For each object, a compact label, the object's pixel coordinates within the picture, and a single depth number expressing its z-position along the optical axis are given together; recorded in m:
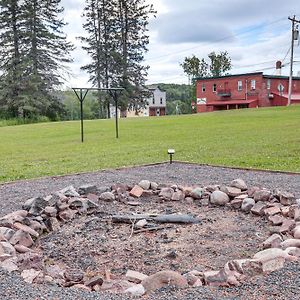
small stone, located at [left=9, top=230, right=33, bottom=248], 2.30
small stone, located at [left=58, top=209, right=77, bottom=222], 2.78
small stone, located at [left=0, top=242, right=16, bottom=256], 2.02
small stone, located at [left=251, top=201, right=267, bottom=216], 2.77
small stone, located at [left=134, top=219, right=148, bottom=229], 2.60
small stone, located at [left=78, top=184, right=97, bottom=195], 3.25
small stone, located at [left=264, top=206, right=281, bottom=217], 2.69
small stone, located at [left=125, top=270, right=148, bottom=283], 1.74
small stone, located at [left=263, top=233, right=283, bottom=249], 2.11
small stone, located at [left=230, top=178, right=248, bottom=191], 3.23
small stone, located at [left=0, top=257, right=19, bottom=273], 1.74
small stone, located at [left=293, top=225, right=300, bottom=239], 2.18
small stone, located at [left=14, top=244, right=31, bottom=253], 2.18
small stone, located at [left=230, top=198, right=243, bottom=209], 2.97
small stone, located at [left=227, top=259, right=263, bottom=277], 1.63
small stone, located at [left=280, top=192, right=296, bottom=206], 2.86
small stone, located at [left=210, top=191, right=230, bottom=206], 3.06
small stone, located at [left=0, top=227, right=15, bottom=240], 2.32
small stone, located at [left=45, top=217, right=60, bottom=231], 2.62
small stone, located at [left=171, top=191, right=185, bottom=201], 3.23
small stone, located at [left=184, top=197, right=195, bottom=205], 3.18
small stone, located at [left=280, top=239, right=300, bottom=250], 1.98
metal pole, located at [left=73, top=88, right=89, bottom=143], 8.74
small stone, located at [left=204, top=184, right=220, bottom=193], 3.27
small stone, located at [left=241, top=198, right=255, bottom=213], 2.89
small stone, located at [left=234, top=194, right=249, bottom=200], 3.01
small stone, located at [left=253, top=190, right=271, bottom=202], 2.99
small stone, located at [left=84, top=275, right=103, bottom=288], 1.66
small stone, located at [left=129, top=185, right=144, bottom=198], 3.32
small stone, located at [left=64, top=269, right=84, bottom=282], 1.74
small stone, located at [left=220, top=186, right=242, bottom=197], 3.11
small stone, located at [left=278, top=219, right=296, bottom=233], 2.36
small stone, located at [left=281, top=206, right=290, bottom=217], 2.63
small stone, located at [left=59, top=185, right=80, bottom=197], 3.10
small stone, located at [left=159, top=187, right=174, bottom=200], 3.26
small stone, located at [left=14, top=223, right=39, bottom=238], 2.46
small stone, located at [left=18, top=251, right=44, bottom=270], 1.87
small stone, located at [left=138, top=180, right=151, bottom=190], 3.45
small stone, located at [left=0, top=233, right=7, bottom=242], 2.21
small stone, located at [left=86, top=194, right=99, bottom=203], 3.14
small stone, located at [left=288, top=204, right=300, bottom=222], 2.55
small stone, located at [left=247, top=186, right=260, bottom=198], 3.08
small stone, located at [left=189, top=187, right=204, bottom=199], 3.21
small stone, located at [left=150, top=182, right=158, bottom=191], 3.47
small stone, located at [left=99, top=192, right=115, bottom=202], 3.19
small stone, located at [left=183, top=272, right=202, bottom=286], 1.61
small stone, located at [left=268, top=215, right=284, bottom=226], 2.53
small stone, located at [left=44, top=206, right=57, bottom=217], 2.74
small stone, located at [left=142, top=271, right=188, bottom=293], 1.58
